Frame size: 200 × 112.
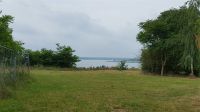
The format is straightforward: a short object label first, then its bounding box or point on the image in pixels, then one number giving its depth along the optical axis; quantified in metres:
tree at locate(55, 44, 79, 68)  23.12
